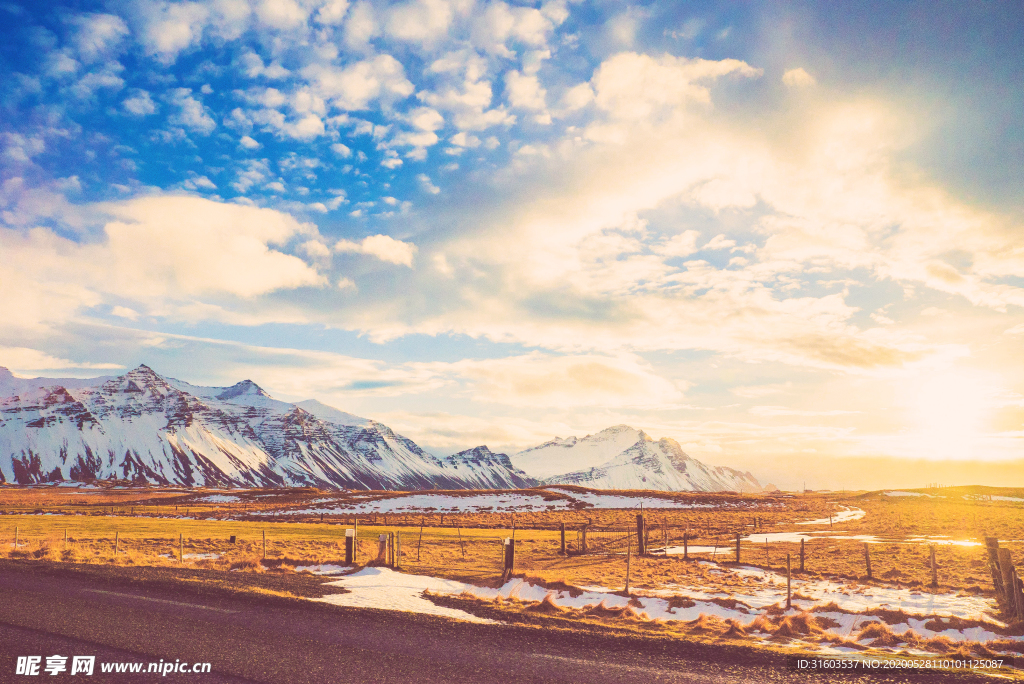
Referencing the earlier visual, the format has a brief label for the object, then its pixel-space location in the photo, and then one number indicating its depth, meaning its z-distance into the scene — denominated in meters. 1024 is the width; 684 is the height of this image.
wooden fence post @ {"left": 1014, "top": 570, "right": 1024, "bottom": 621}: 18.97
